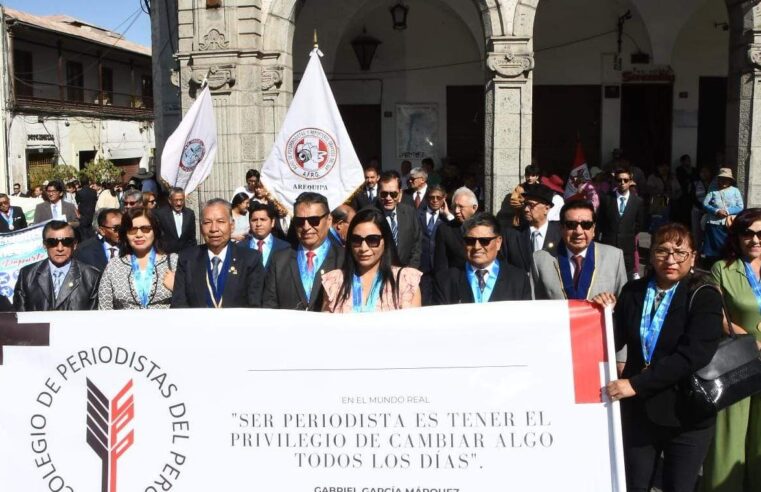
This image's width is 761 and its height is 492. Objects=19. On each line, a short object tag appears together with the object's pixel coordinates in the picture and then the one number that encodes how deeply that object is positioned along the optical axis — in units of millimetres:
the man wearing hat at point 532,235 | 5957
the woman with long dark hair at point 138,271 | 4891
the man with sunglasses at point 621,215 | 8812
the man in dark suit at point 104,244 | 6461
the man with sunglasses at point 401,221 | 7074
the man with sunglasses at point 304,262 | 4832
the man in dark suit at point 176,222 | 8641
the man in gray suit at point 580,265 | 4461
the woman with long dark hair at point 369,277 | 4125
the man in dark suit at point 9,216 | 11188
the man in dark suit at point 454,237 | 6480
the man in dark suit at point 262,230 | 6156
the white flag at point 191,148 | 7750
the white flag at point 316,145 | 6848
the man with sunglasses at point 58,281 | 5055
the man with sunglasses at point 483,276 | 4273
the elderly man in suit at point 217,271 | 4867
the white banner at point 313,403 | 3471
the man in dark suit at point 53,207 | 11477
